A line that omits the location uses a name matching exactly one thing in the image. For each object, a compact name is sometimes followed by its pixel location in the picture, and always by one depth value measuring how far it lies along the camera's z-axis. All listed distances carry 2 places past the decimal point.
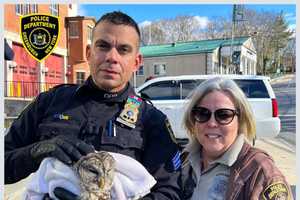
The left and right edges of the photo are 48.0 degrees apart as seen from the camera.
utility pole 26.48
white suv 6.61
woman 1.48
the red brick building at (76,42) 20.29
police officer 1.34
